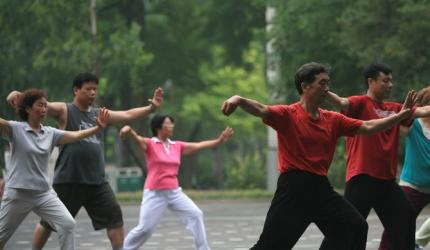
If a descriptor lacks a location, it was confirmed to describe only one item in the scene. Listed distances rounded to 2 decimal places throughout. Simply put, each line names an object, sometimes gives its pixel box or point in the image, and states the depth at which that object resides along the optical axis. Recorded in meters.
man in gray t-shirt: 21.52
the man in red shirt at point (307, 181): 16.54
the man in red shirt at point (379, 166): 19.17
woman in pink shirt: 24.23
